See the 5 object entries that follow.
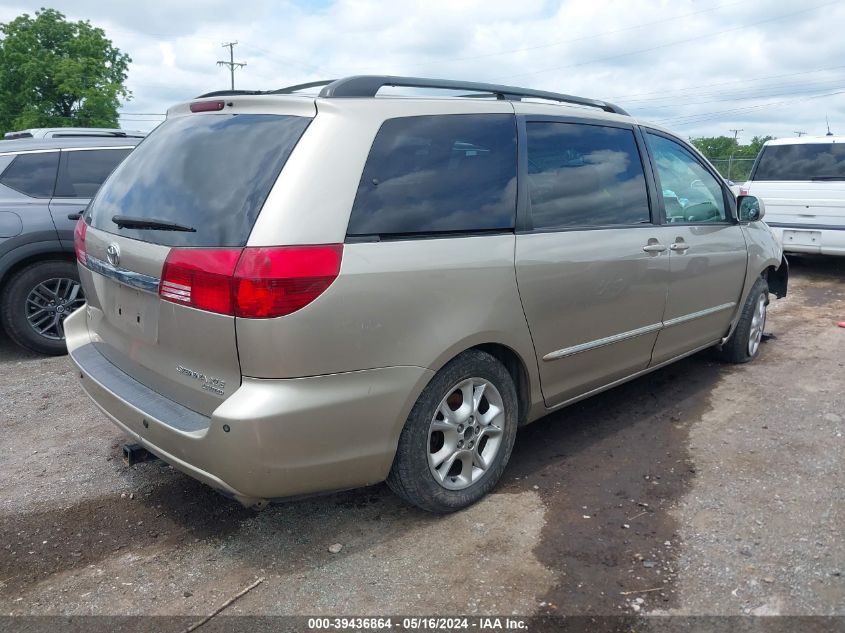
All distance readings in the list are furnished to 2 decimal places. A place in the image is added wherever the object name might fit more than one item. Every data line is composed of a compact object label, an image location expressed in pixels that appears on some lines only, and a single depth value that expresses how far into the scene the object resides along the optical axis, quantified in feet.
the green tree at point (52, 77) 143.64
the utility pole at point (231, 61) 188.85
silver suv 18.21
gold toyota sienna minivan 8.09
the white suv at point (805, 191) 29.25
